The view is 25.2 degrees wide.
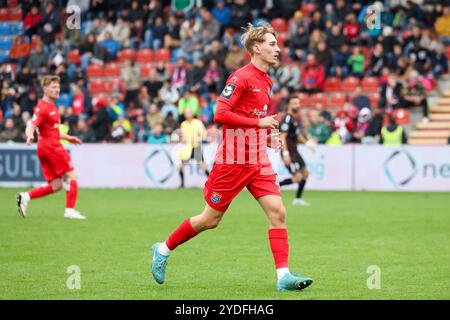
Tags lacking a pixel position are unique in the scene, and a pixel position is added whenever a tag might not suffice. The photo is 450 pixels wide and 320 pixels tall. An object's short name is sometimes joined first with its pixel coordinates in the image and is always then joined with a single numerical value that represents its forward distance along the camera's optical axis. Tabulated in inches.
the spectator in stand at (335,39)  1154.7
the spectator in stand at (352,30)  1156.5
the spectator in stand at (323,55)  1144.8
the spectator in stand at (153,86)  1197.1
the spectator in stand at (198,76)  1165.7
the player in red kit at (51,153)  643.5
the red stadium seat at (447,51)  1156.3
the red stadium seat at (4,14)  1348.4
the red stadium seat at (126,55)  1283.2
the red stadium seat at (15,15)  1341.0
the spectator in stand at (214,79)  1156.5
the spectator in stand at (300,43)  1174.3
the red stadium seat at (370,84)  1131.3
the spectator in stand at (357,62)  1136.8
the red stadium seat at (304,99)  1149.1
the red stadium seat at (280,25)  1234.6
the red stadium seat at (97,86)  1268.5
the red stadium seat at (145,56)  1274.6
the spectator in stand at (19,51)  1300.4
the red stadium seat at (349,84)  1143.6
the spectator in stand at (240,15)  1230.3
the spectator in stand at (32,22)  1321.4
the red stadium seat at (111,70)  1283.2
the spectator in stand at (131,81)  1207.6
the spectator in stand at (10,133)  1131.3
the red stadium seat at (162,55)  1262.3
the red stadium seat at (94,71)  1282.0
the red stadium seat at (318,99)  1146.2
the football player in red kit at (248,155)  359.6
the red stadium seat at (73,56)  1282.0
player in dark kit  813.2
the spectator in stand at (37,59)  1259.8
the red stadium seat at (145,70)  1252.5
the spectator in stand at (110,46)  1291.8
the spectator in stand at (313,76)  1146.7
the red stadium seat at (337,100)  1143.0
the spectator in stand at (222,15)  1248.8
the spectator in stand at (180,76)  1169.6
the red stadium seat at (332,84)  1158.3
